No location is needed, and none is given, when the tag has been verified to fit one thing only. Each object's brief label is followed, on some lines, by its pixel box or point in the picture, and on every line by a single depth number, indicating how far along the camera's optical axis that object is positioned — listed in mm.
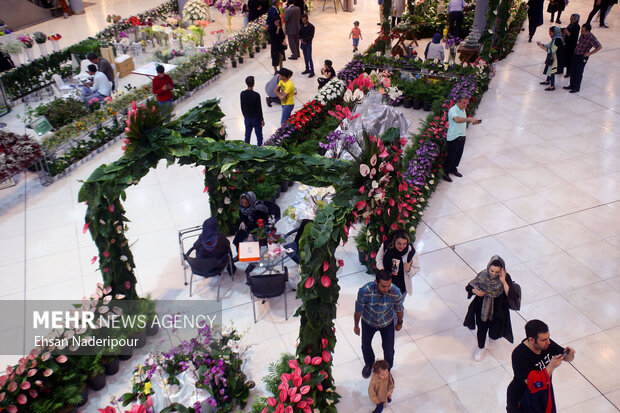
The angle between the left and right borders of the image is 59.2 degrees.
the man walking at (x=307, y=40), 12719
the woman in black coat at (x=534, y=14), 14203
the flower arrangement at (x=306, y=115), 9288
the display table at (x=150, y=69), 11820
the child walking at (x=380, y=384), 4746
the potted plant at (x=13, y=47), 13000
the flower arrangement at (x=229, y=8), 15367
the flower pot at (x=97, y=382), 5461
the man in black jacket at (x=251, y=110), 8961
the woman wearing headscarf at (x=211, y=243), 6398
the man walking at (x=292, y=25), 13164
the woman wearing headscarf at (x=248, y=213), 6852
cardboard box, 13289
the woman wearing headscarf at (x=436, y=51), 11797
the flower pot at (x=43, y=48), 14172
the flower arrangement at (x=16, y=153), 8461
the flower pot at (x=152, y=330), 6145
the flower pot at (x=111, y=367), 5613
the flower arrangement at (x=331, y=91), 10188
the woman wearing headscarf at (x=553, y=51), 11211
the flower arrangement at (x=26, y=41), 13266
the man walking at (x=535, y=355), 4249
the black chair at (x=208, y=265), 6371
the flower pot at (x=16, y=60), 13910
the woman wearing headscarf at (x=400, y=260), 5516
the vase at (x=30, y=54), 13755
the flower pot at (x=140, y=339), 5984
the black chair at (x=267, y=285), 6078
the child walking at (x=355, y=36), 14398
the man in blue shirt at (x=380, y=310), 4949
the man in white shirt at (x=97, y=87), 10977
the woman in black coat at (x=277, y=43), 12641
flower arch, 4430
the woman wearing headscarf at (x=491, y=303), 5188
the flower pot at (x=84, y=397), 5344
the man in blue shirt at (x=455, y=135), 8023
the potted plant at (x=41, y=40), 13797
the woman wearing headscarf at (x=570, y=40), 11453
